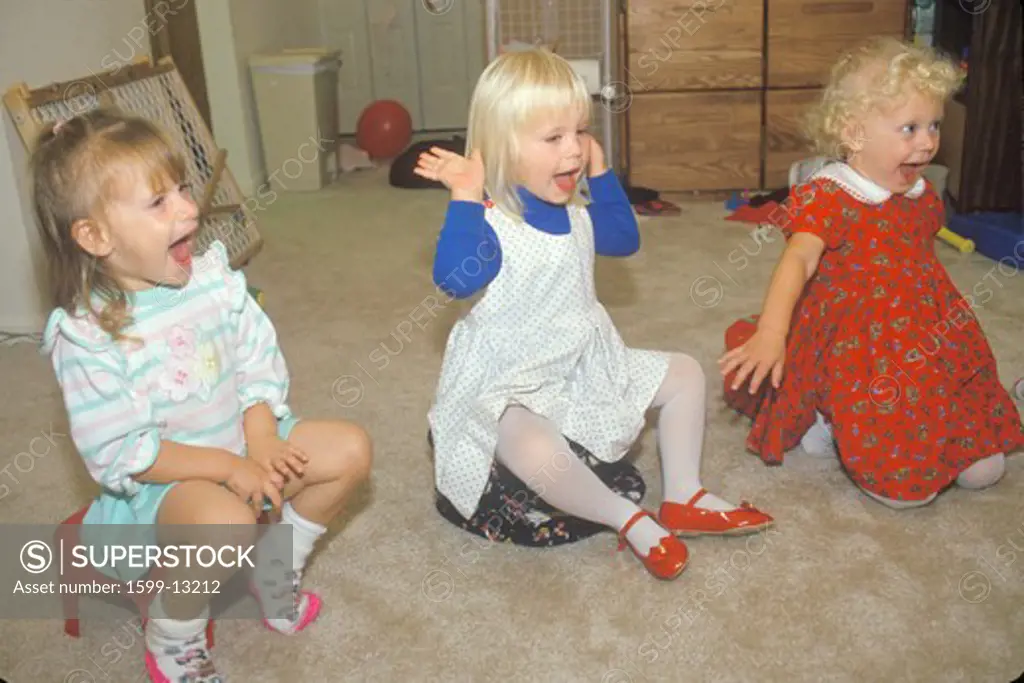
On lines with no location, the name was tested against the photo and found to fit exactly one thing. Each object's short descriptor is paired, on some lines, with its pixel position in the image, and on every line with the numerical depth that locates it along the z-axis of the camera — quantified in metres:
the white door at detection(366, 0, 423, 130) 4.39
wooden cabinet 2.95
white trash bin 3.44
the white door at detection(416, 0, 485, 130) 4.41
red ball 3.86
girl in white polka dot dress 1.27
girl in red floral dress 1.38
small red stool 1.17
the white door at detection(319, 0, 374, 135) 4.39
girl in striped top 1.05
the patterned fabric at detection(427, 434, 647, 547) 1.35
